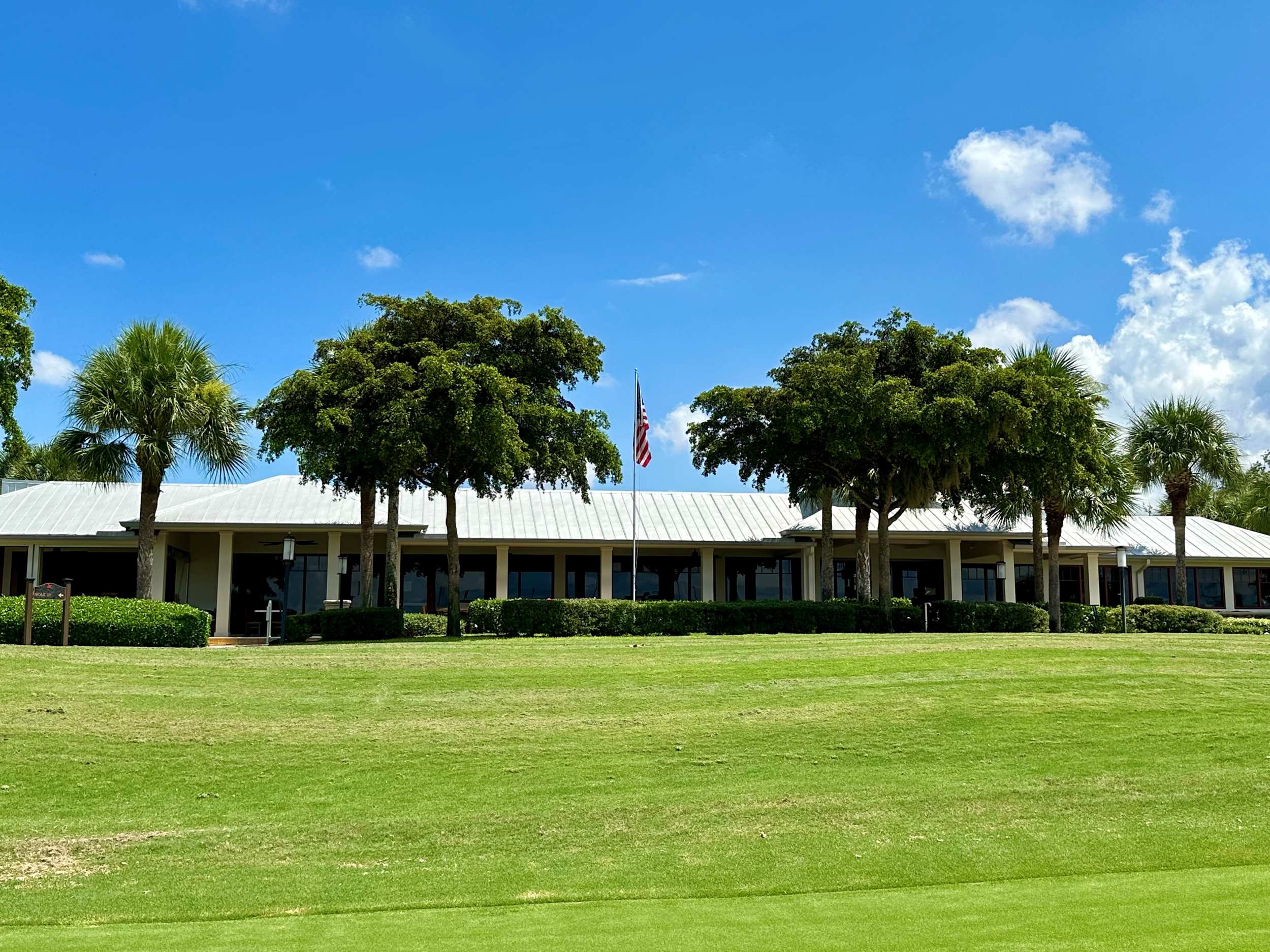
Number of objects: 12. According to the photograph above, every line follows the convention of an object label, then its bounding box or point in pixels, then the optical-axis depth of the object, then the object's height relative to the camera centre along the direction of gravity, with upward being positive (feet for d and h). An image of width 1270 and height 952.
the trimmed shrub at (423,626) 75.25 -1.90
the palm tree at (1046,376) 89.76 +18.63
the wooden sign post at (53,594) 58.13 +0.08
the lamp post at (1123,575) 81.97 +2.19
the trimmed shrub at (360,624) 72.59 -1.74
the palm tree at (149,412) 74.49 +12.60
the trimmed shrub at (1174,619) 82.69 -1.28
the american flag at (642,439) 82.94 +12.12
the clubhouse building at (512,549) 97.35 +4.97
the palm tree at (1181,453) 107.86 +14.72
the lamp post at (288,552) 72.23 +2.95
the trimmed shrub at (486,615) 74.18 -1.15
